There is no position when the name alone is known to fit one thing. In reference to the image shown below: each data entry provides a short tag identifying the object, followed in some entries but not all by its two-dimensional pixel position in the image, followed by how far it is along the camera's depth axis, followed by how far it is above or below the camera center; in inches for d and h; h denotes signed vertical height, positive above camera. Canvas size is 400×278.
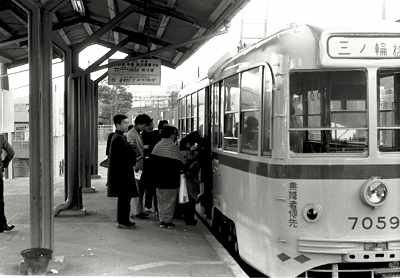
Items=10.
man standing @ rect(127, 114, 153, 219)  357.7 -12.5
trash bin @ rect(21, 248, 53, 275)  222.8 -53.0
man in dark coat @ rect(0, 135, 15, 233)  307.9 -21.5
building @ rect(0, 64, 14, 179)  569.5 +15.8
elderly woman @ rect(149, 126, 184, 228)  328.8 -26.9
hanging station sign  520.7 +43.6
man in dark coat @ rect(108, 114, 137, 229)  321.1 -24.6
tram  206.8 -11.4
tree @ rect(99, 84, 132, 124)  1964.8 +73.3
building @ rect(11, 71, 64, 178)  826.8 -23.2
